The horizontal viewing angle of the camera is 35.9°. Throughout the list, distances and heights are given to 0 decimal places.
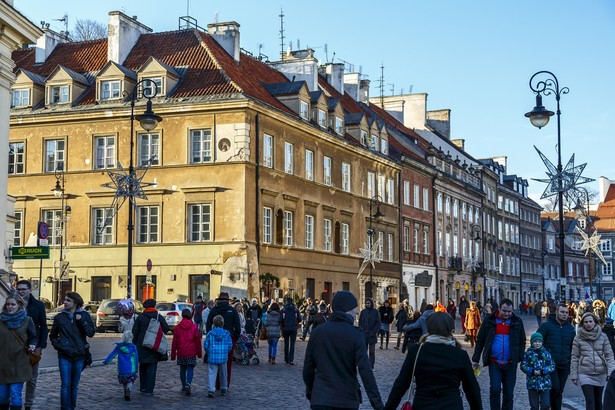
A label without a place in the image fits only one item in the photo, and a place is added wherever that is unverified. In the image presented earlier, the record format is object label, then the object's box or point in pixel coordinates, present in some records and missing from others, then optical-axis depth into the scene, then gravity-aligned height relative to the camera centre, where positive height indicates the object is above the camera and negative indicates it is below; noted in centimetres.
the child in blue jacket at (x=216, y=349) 1705 -81
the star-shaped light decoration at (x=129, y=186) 3176 +404
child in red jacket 1741 -80
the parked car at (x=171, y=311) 3572 -26
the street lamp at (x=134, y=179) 2842 +416
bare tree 6912 +2003
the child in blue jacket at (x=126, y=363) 1611 -100
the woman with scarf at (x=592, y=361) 1244 -76
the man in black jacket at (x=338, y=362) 862 -54
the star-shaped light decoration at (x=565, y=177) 2547 +337
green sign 2825 +157
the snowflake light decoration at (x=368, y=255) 5416 +278
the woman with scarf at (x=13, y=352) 1138 -58
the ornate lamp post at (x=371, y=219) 5291 +482
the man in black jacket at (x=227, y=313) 1992 -19
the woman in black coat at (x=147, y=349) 1688 -79
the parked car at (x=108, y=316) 3734 -46
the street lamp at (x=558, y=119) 2341 +455
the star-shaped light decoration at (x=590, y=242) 4269 +273
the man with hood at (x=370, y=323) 2342 -48
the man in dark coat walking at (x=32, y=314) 1389 -14
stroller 2441 -121
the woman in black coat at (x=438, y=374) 756 -57
